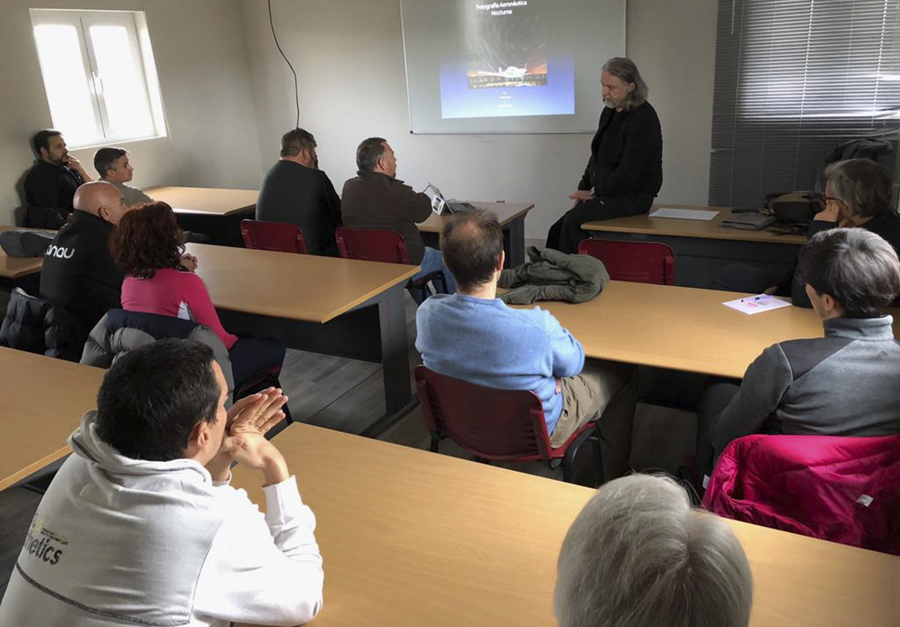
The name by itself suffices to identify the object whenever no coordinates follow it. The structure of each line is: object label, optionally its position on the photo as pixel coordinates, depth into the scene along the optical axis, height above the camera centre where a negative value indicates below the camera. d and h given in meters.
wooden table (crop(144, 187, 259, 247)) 5.25 -0.71
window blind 4.84 -0.11
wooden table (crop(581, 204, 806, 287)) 3.64 -0.84
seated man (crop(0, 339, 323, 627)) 1.01 -0.60
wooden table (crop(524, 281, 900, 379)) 2.23 -0.83
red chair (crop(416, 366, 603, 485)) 2.06 -0.97
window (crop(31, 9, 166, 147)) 5.91 +0.37
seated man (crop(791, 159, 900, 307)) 2.68 -0.47
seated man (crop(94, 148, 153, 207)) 4.90 -0.35
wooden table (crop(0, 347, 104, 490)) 1.82 -0.81
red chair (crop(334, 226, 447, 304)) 3.84 -0.78
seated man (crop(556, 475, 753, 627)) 0.68 -0.47
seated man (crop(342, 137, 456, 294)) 4.05 -0.56
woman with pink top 2.54 -0.55
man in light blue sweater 2.04 -0.70
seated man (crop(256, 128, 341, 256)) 4.27 -0.54
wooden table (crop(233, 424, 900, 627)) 1.21 -0.86
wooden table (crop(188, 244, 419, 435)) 2.93 -0.78
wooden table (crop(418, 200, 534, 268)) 4.43 -0.81
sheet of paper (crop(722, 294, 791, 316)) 2.60 -0.82
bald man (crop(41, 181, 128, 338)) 2.94 -0.58
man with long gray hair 4.18 -0.43
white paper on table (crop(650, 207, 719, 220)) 4.11 -0.76
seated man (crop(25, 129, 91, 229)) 5.47 -0.48
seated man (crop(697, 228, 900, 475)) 1.67 -0.68
